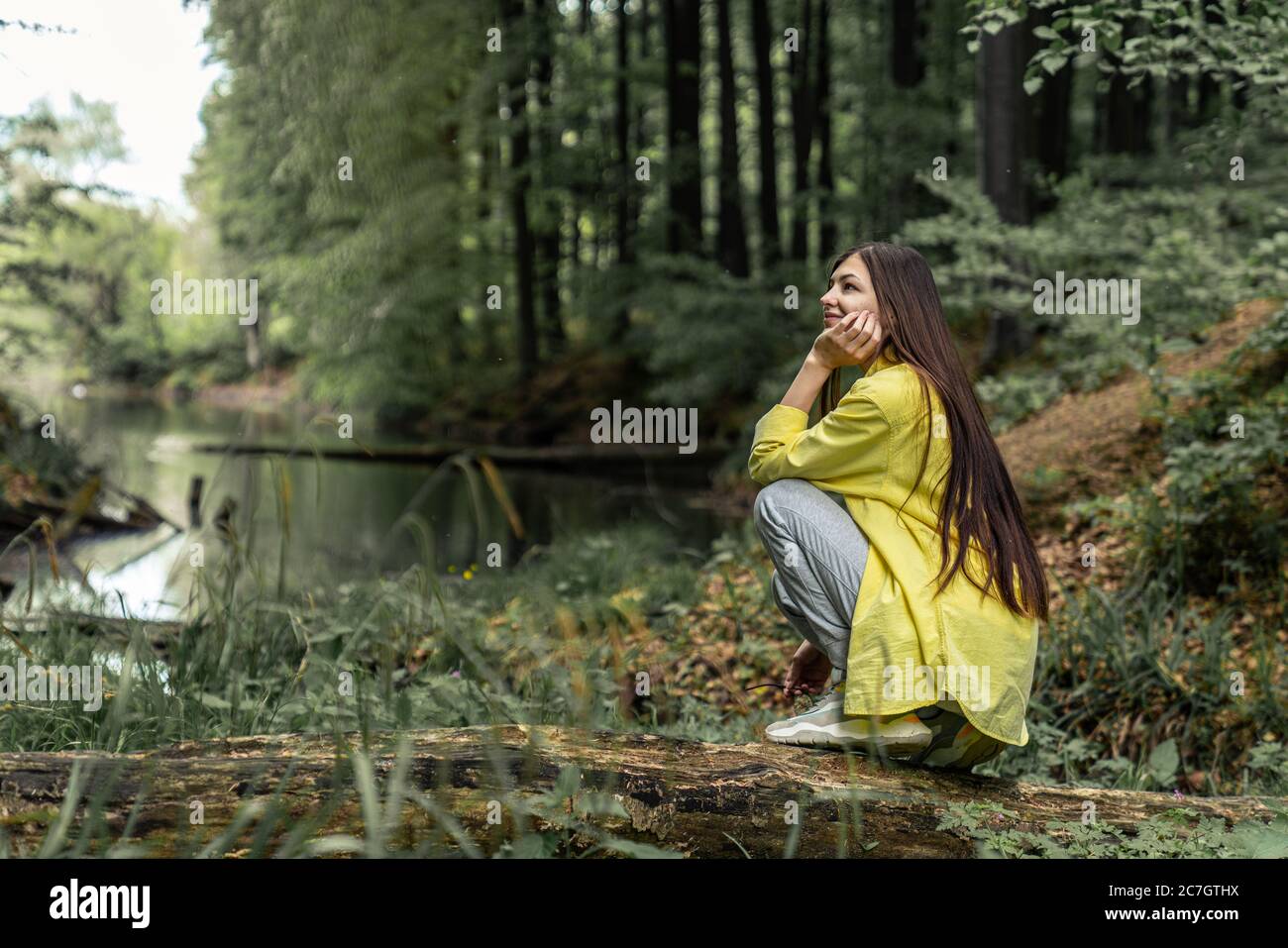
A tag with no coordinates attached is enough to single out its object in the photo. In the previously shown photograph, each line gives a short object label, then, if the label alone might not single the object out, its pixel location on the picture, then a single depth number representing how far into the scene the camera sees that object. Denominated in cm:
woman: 271
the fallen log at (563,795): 222
